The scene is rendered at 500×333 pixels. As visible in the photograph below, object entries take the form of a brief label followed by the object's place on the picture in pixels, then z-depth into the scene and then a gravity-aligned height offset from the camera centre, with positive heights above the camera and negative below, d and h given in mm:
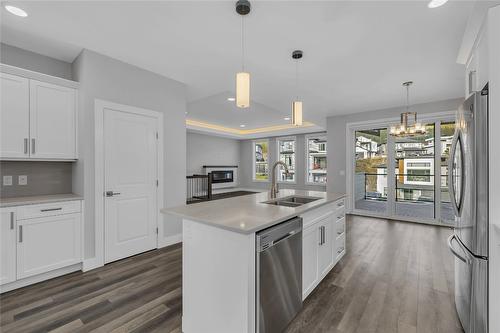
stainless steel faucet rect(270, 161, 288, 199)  2533 -256
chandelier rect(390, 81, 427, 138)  3766 +684
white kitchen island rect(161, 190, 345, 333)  1353 -650
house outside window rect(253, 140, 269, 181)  10305 +273
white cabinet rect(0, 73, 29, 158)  2279 +541
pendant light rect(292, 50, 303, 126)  2529 +639
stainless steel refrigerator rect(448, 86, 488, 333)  1401 -310
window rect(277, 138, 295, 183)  9570 +564
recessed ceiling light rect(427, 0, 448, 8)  1834 +1405
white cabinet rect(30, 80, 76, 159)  2469 +545
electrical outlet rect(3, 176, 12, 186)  2520 -163
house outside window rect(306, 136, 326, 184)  8836 +311
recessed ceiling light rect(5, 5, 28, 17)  2006 +1479
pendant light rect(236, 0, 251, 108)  1873 +717
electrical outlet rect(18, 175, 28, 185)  2616 -163
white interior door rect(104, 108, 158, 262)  2844 -235
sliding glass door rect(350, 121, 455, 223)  4734 -166
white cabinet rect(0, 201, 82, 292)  2180 -818
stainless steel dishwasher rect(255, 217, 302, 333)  1417 -790
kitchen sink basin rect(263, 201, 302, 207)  2412 -418
